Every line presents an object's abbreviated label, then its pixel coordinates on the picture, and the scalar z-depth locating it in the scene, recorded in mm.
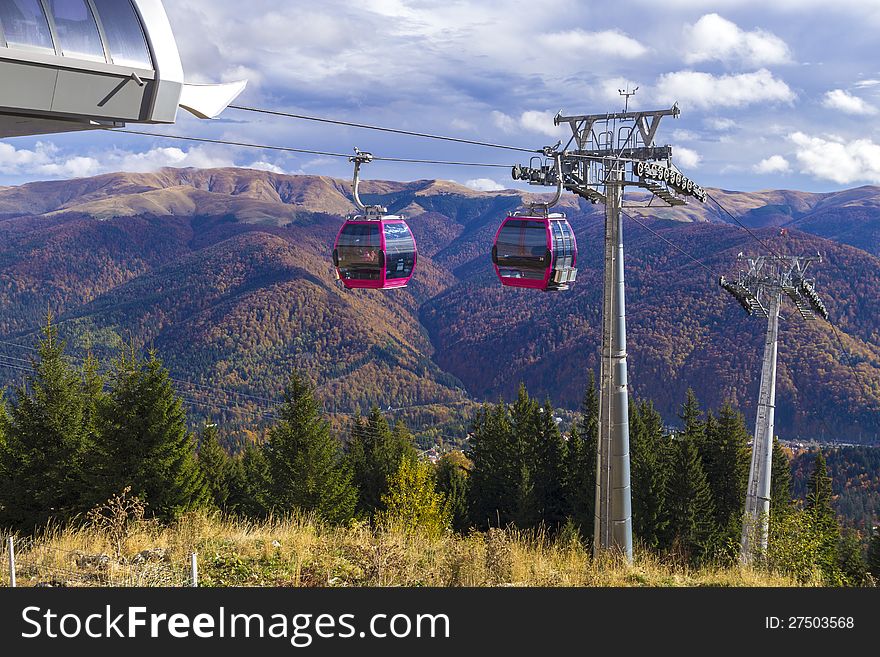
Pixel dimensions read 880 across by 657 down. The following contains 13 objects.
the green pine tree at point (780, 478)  36947
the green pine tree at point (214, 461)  38688
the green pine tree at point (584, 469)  32000
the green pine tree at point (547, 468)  35719
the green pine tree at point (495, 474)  36062
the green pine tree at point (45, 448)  22203
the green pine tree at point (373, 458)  39406
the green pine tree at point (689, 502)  32375
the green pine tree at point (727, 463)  36688
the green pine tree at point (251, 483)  34156
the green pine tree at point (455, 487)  35531
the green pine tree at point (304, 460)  30531
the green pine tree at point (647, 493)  30703
